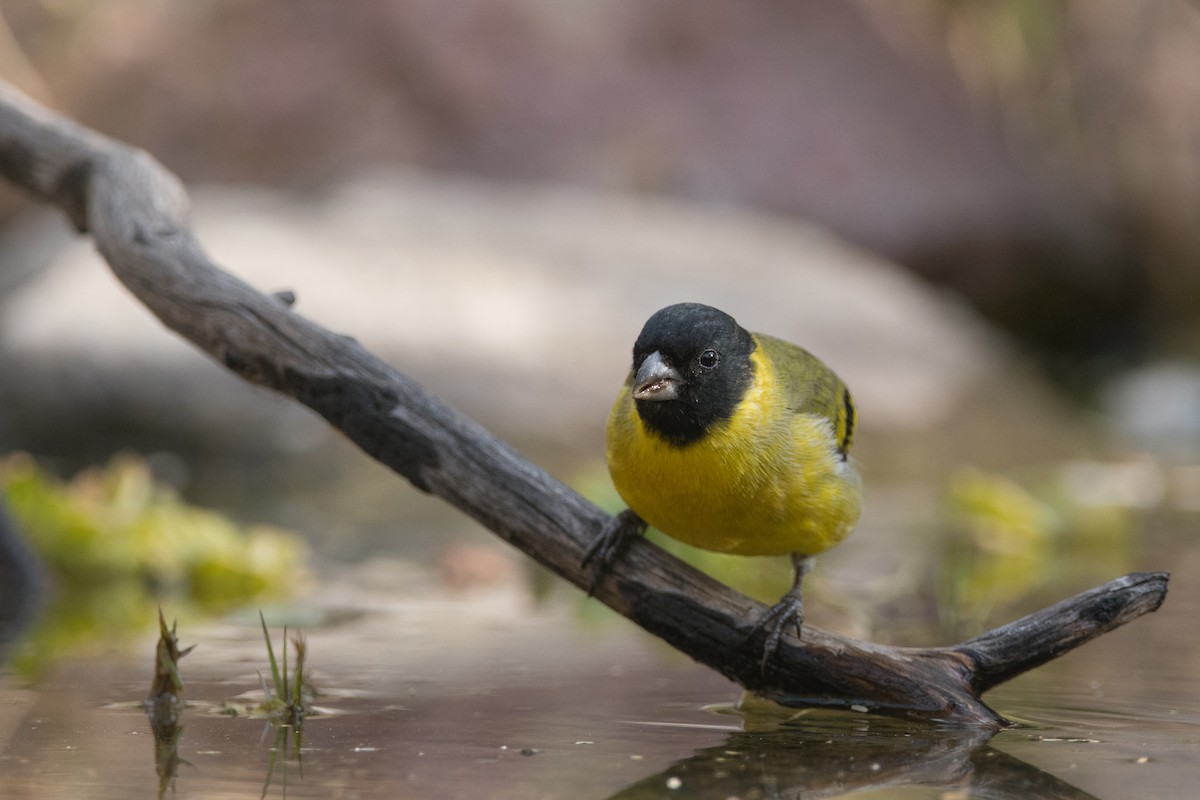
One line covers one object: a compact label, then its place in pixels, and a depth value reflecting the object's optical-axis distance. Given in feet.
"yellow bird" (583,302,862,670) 22.61
